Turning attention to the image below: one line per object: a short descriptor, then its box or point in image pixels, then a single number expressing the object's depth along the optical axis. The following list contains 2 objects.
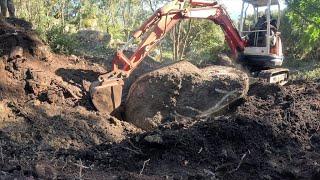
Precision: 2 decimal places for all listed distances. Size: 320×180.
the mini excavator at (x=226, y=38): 5.19
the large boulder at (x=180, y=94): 4.99
